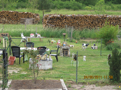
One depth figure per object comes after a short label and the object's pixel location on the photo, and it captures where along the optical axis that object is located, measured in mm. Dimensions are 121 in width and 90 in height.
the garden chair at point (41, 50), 11414
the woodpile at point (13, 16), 32959
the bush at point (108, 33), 16156
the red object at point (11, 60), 10633
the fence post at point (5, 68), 6792
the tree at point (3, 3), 38650
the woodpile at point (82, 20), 25094
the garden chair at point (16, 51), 11219
